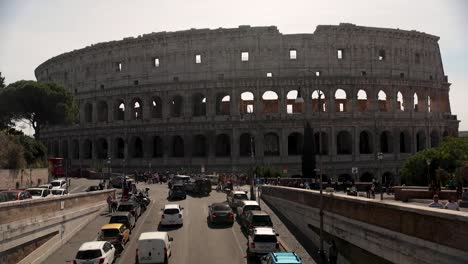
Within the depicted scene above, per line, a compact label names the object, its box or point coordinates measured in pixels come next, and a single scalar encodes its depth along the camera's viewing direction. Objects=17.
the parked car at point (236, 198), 36.36
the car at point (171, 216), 30.59
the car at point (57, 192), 36.41
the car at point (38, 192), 33.39
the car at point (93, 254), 20.31
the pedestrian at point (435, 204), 19.17
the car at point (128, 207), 32.31
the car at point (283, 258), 17.78
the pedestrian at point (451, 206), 18.73
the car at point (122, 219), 28.62
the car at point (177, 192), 42.91
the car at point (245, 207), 31.59
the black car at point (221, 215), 31.16
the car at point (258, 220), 27.53
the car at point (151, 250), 21.78
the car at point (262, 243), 22.88
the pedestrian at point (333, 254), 23.05
